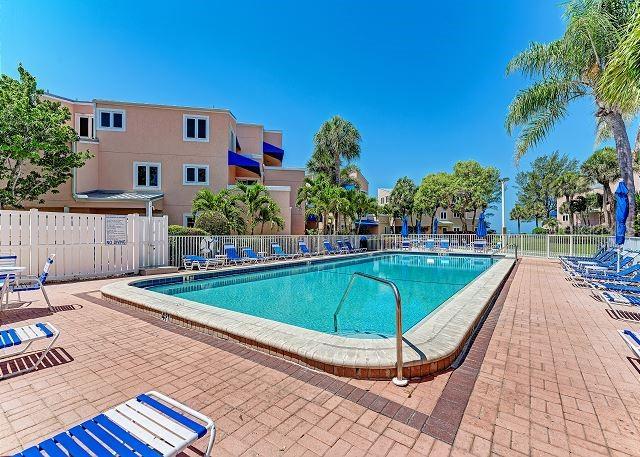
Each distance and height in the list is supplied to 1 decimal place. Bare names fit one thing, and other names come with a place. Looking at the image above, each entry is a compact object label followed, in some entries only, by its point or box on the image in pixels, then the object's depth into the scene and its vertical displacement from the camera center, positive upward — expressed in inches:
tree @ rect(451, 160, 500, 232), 1509.6 +203.9
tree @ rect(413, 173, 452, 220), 1530.5 +169.6
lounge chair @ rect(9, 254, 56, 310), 240.5 -48.5
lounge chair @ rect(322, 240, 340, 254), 835.4 -59.1
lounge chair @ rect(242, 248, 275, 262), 612.1 -58.1
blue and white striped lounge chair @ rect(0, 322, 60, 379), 142.1 -53.6
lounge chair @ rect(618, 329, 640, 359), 148.4 -55.9
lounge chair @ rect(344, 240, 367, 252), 918.4 -63.2
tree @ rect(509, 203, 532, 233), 2096.3 +92.1
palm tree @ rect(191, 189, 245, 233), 724.0 +45.2
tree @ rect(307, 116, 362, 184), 1269.7 +331.6
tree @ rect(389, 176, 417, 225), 1727.4 +172.7
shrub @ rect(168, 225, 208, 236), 601.6 -11.4
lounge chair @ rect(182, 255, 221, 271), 522.1 -64.6
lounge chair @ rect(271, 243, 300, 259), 689.6 -58.6
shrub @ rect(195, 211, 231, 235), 680.4 +5.2
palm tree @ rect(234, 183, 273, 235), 765.9 +65.1
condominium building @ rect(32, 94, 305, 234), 792.9 +183.7
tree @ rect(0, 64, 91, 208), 629.3 +169.4
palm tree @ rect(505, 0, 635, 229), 487.8 +275.0
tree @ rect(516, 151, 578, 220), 1958.7 +304.2
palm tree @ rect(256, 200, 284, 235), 783.1 +28.0
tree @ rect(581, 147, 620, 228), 1282.0 +245.1
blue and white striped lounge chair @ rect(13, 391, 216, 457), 70.9 -52.0
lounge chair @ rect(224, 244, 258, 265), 580.7 -56.9
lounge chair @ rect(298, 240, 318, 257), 756.0 -56.5
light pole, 876.6 +4.5
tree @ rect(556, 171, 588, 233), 1487.5 +200.6
